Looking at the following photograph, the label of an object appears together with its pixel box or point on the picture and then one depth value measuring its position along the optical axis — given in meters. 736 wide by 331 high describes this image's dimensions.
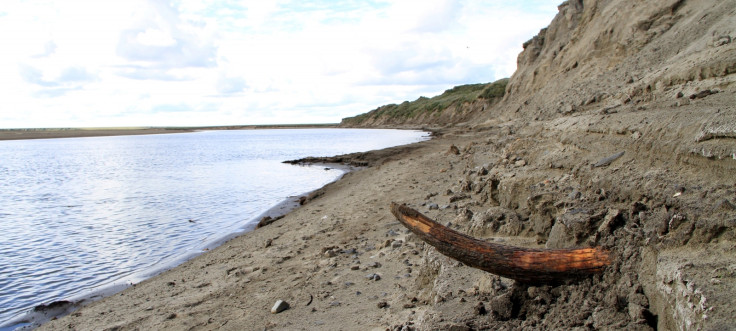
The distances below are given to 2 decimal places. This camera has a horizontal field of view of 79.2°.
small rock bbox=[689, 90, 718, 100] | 5.75
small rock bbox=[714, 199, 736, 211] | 3.06
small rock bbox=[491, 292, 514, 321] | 3.47
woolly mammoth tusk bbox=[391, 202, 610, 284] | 3.38
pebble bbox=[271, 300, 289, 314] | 5.14
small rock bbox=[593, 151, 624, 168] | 5.10
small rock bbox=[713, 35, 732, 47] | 7.46
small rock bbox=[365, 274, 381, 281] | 5.55
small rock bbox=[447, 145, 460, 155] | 20.00
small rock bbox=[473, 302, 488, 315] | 3.62
